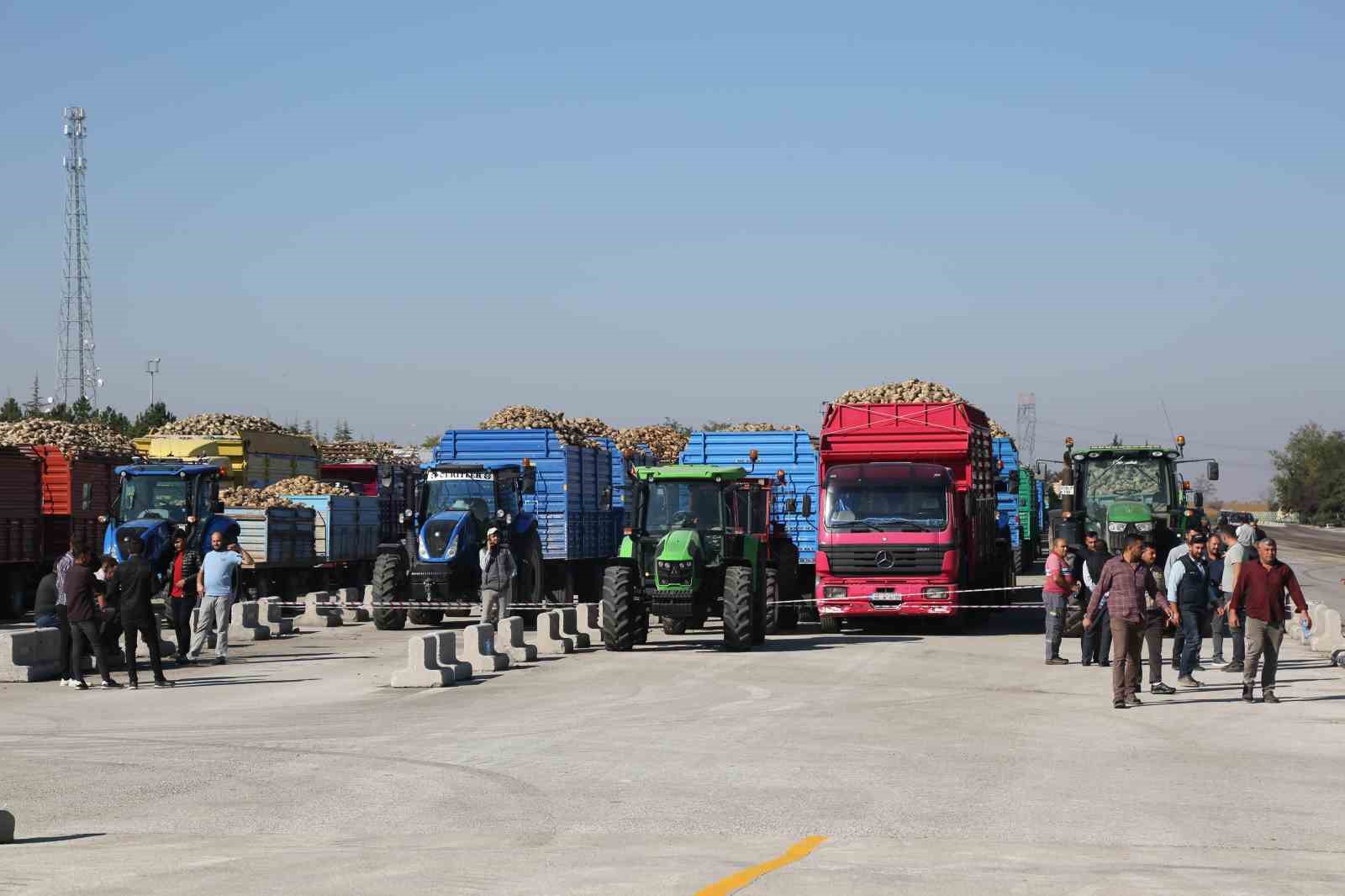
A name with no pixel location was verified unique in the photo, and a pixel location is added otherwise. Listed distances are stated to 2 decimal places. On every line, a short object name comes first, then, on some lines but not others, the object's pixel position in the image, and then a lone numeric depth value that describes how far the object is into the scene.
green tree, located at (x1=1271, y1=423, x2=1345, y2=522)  139.12
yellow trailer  43.56
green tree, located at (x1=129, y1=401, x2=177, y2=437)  77.66
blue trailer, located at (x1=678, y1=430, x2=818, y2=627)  32.47
